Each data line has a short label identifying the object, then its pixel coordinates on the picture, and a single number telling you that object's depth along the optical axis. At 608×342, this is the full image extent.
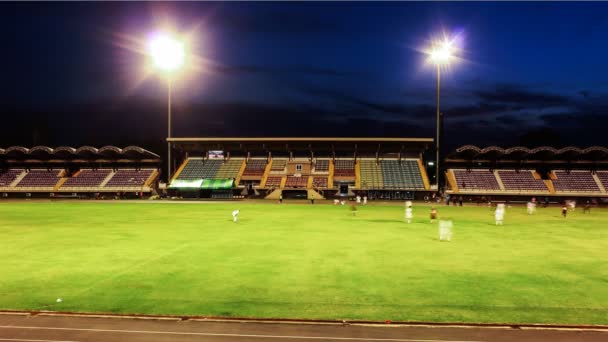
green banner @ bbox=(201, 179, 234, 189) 78.69
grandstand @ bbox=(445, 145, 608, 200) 73.44
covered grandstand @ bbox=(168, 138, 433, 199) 77.75
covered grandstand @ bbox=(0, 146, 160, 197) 79.19
